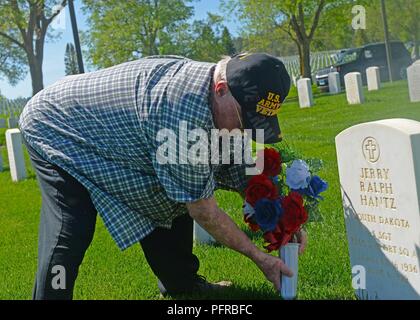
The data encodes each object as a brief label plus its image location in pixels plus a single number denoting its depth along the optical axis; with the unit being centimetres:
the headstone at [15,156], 971
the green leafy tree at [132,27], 3416
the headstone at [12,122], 2538
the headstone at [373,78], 1935
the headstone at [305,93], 1783
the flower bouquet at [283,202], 304
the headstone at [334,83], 2261
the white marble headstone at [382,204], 286
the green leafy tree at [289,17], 3084
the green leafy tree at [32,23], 2583
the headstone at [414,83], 1337
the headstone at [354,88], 1548
